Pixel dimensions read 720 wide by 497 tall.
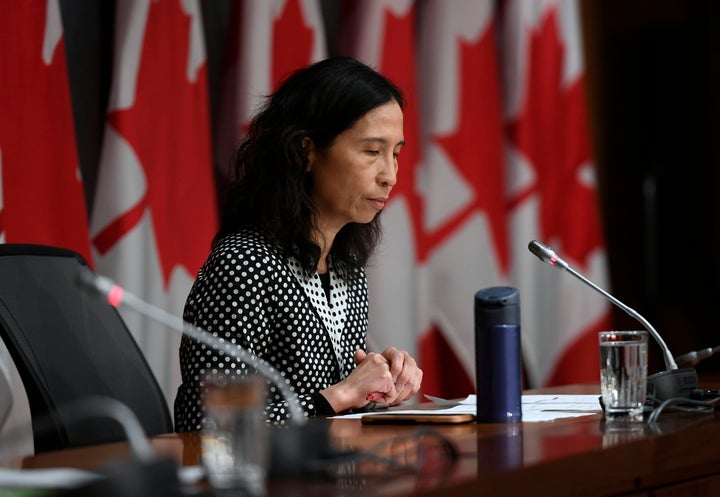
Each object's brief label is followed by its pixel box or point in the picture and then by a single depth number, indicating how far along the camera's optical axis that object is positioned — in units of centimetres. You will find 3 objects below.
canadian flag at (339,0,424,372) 734
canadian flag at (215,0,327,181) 667
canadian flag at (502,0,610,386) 838
